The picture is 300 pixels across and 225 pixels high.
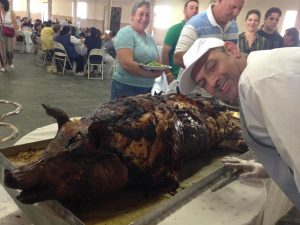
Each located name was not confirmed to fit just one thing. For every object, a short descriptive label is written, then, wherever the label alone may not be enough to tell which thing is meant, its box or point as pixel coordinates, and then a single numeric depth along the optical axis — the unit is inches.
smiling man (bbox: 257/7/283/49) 111.5
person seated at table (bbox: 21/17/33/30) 458.2
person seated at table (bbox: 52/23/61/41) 298.7
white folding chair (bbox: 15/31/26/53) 398.3
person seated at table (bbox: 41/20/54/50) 299.2
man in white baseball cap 29.3
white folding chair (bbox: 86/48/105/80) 282.0
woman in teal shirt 74.6
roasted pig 34.8
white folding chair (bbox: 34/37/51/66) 316.8
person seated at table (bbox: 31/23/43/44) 380.5
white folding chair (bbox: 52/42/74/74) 285.9
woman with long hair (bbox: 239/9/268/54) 108.8
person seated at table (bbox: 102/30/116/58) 330.0
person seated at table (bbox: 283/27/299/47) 142.6
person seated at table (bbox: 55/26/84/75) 285.4
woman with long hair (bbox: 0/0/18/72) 204.2
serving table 36.1
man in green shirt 94.3
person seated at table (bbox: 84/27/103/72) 283.4
